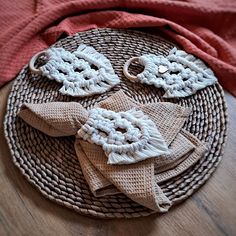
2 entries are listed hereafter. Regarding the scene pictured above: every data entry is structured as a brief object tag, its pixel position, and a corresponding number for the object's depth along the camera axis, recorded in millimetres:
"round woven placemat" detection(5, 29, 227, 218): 652
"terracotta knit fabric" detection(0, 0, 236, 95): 840
